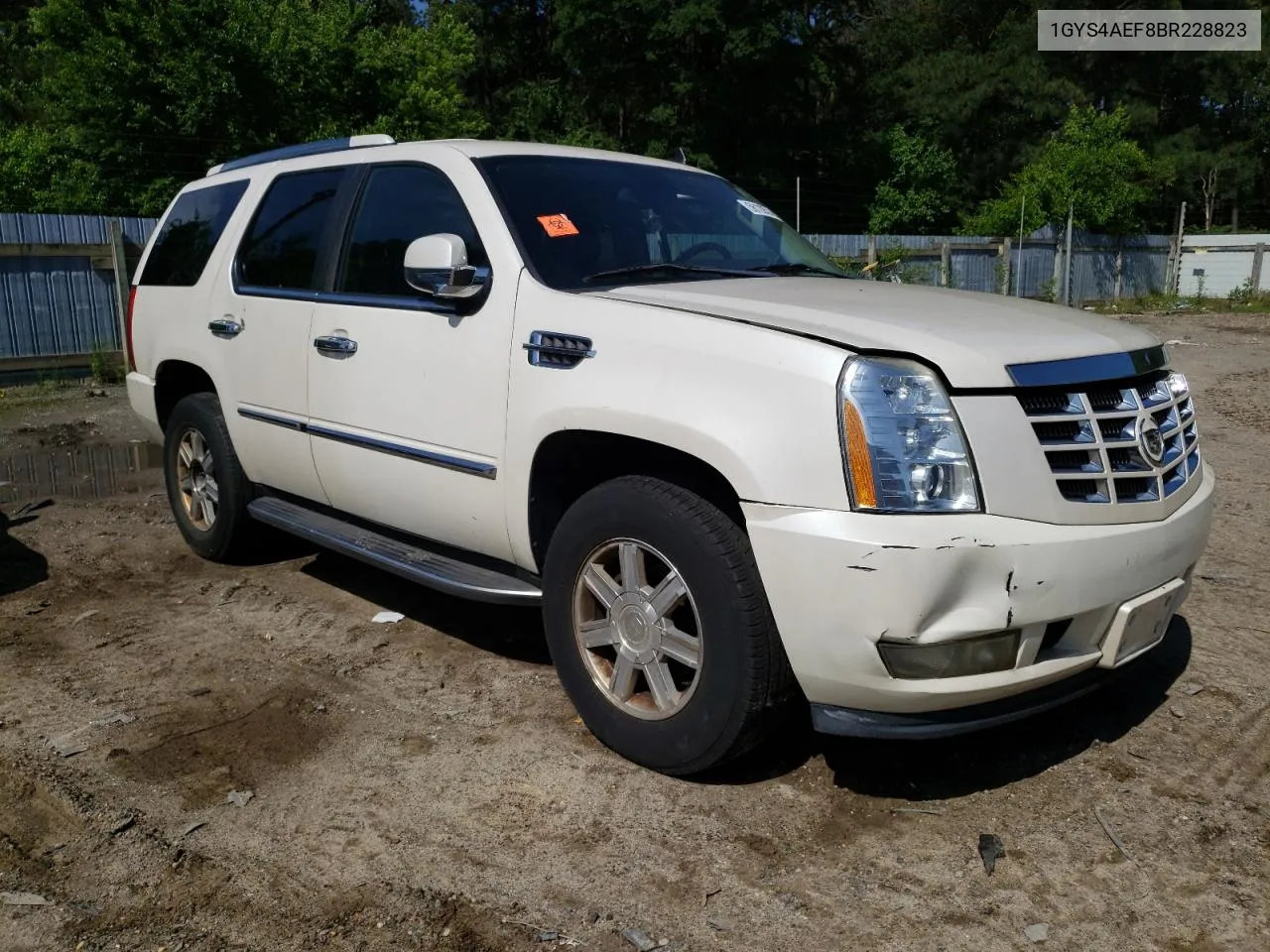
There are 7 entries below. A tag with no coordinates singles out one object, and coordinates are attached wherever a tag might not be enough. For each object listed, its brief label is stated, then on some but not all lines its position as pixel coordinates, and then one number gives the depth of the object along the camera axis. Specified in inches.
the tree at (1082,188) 1101.7
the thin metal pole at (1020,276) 993.5
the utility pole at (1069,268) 1031.6
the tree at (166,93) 853.2
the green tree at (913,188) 1517.0
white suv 106.9
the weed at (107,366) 496.7
